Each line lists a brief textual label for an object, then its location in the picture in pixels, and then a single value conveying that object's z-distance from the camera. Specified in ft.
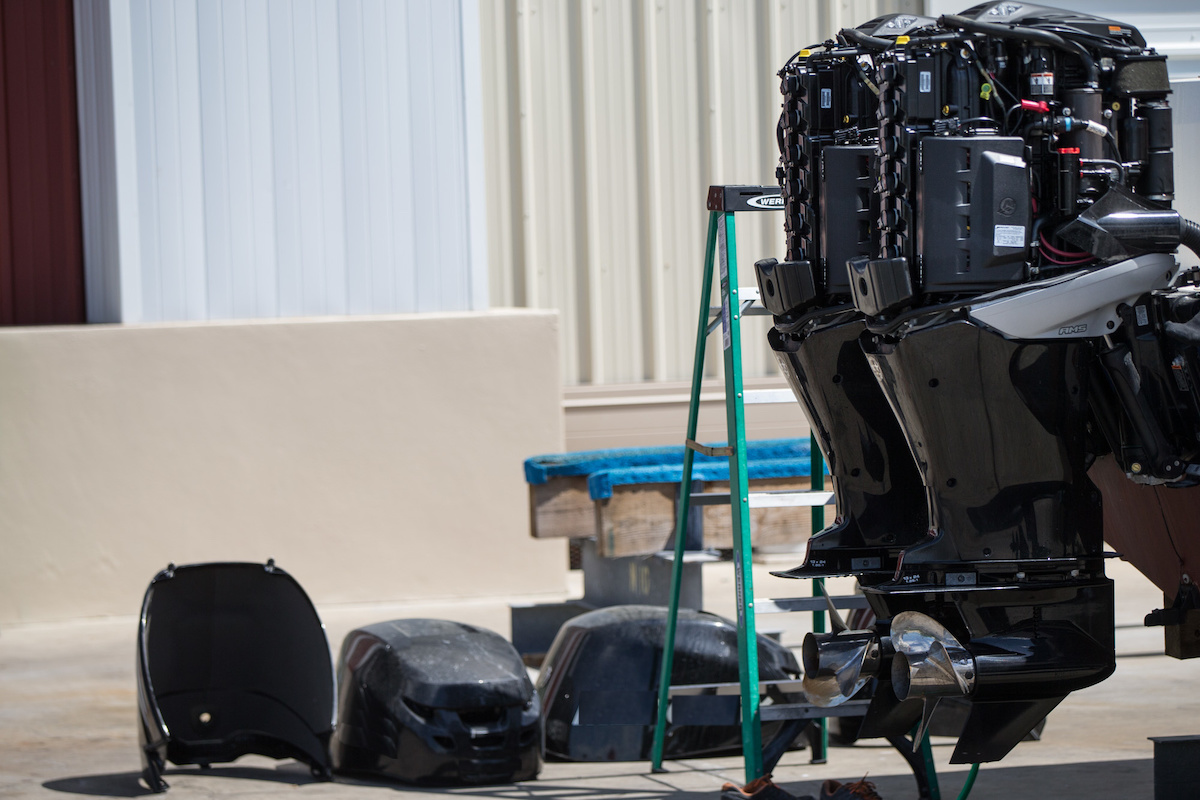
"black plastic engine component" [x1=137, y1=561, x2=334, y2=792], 34.83
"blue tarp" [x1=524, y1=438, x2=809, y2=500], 43.04
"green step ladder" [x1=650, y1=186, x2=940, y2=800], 30.17
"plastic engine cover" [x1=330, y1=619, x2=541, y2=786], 33.68
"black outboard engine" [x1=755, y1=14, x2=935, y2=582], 26.22
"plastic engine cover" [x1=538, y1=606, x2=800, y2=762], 36.17
